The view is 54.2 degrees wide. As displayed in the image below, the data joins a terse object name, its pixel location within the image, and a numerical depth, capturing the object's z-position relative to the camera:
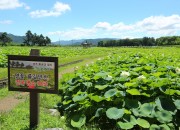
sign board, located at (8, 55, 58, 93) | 2.95
